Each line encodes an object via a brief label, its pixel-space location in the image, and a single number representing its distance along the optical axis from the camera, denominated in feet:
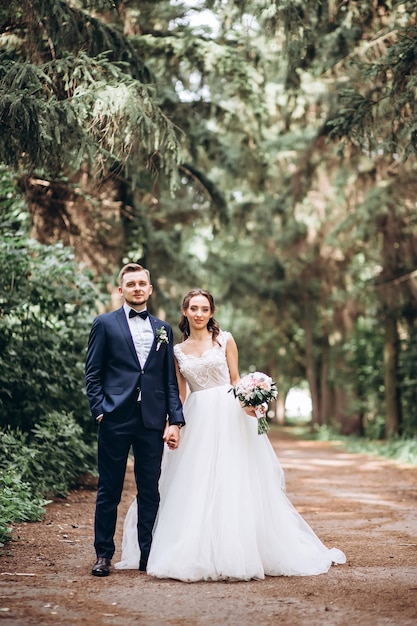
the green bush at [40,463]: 24.61
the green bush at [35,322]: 30.58
